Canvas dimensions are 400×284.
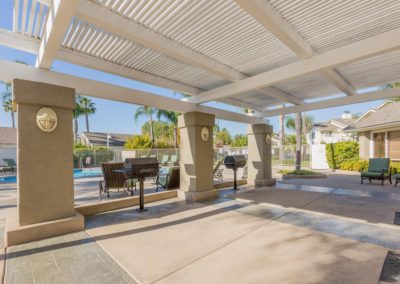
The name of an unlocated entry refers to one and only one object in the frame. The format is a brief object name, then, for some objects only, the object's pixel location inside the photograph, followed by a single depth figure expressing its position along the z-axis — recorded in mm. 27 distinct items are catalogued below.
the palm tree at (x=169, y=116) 29781
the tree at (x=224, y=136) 41309
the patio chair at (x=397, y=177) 8322
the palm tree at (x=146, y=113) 30969
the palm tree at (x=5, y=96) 29717
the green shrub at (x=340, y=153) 15508
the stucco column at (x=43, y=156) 3715
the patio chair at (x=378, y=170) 9039
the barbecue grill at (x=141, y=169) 5023
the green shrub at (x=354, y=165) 13906
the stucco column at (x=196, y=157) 6434
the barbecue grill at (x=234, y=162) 7770
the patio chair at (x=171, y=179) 7293
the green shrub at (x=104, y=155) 19562
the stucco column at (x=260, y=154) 8961
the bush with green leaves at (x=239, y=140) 36875
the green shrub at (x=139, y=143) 22578
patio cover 3076
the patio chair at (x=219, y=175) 10531
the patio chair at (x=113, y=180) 6820
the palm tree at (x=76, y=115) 32594
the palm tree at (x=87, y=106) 35094
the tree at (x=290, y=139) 41394
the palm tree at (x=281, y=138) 19953
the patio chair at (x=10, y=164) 16750
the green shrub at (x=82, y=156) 19891
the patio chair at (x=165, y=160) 18234
